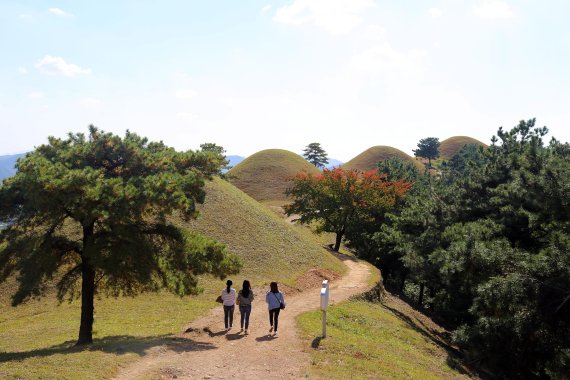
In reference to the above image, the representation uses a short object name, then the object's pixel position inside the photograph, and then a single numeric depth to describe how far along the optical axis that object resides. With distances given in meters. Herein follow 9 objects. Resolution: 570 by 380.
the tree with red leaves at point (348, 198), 44.62
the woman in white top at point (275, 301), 15.99
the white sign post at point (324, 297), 15.23
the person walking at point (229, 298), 16.73
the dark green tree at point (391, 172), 55.94
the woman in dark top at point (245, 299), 15.91
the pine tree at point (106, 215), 14.45
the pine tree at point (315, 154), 152.38
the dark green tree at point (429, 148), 155.12
